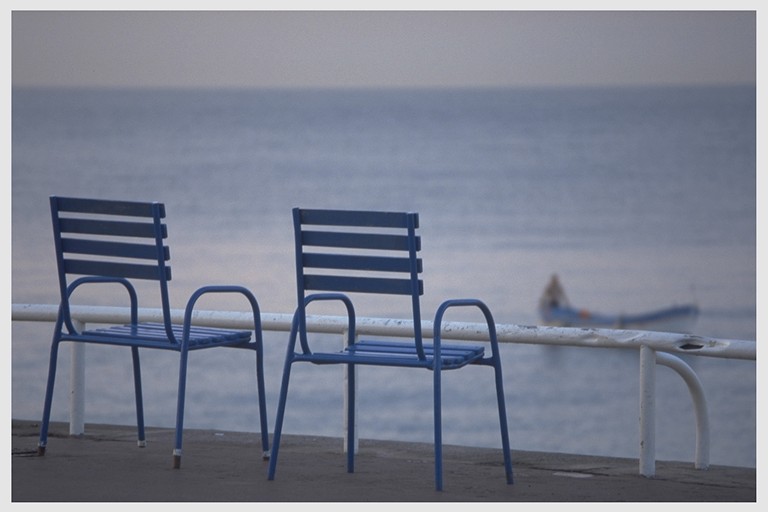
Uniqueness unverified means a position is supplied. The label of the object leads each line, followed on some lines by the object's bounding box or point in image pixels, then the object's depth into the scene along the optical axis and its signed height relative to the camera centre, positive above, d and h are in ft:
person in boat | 275.18 -3.36
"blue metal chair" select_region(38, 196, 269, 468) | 33.63 -0.18
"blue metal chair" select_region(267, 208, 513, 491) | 30.96 -0.31
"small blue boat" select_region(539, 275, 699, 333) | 278.26 -5.53
